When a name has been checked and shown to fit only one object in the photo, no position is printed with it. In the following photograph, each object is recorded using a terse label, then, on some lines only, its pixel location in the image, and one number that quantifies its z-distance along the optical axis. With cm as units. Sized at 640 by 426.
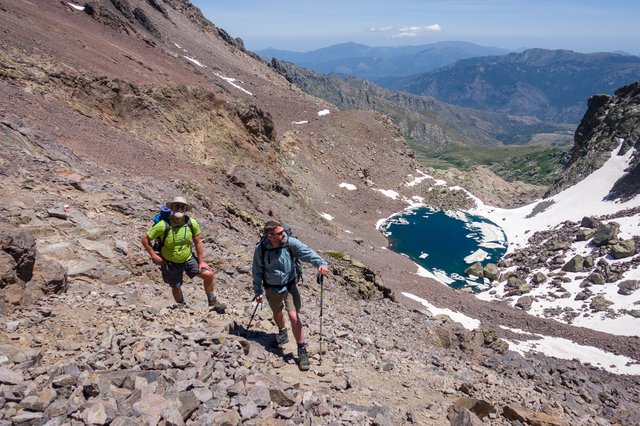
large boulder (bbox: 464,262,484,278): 4734
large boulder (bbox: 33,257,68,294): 1034
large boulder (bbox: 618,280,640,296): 3728
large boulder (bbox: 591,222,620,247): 4528
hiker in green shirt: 1060
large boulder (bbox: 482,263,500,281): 4659
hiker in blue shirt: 980
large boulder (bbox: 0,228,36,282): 977
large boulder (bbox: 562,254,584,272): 4303
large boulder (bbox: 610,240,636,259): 4234
